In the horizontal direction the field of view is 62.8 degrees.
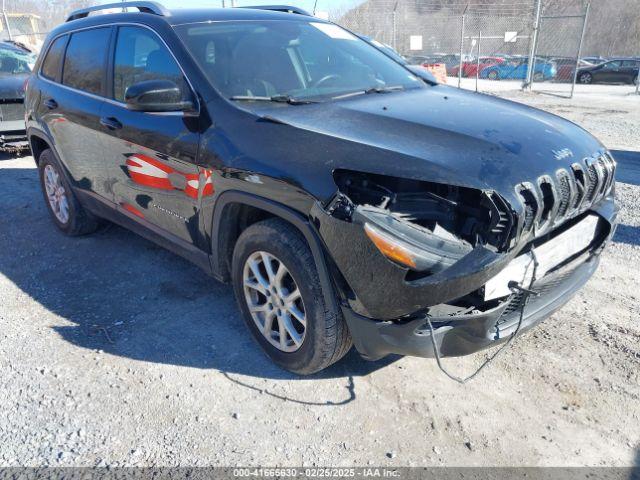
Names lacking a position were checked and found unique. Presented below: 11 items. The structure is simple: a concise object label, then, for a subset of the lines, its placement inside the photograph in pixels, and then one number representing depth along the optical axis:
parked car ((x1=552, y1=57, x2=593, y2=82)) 21.81
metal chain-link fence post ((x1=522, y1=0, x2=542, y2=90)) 15.75
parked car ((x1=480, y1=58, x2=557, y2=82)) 23.90
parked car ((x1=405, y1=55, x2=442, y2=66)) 25.31
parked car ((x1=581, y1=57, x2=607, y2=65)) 26.94
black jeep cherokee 2.17
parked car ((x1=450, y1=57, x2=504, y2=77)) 25.11
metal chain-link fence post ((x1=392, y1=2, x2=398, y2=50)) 18.13
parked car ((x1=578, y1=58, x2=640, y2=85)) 23.60
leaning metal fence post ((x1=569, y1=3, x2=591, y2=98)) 14.78
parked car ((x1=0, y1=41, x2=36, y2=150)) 7.67
